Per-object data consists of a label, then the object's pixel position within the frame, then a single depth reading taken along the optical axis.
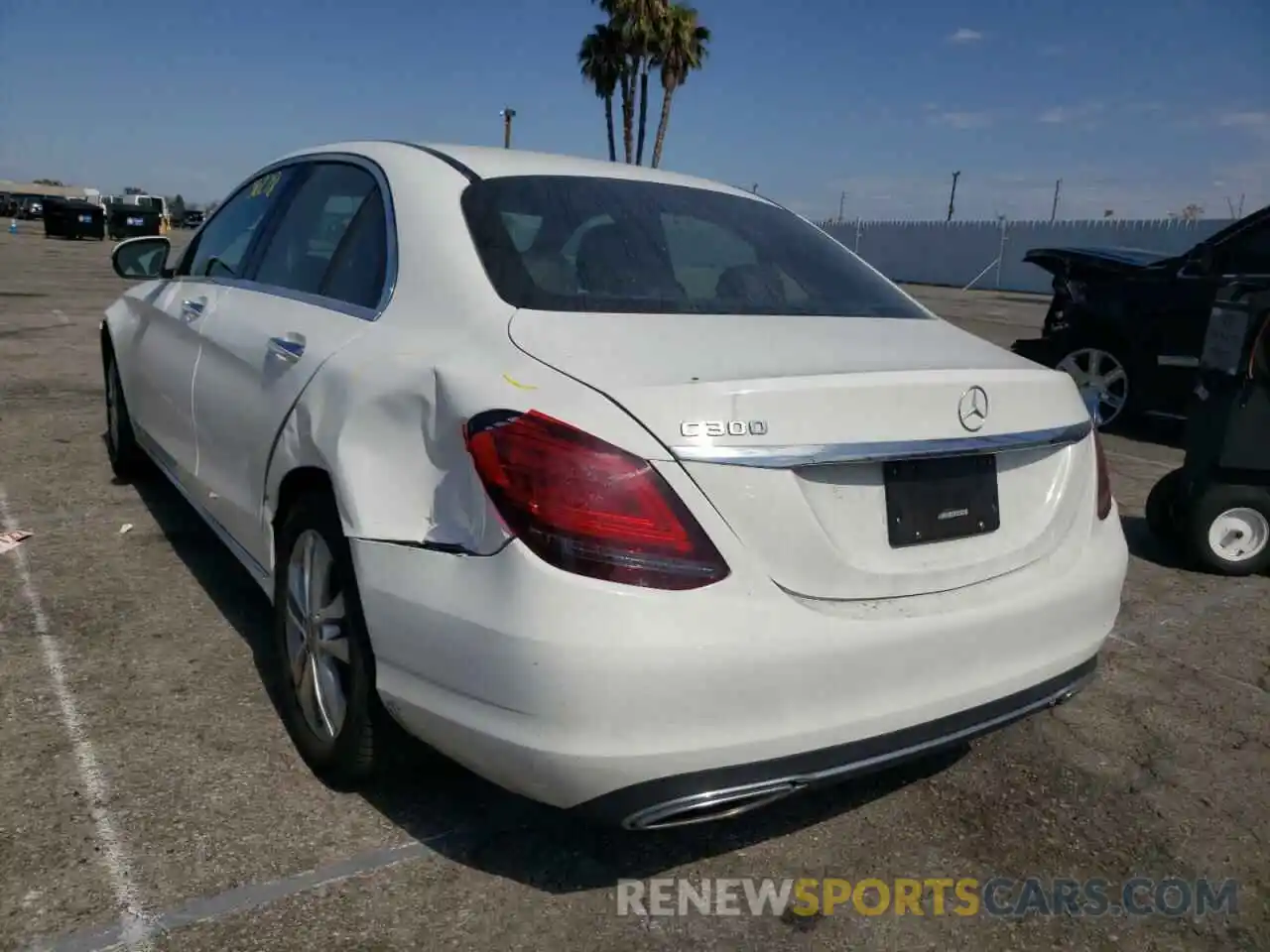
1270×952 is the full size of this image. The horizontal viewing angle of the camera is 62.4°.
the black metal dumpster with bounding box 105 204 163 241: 39.22
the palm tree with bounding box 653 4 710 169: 34.36
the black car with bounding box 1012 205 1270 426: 7.47
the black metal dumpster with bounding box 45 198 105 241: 36.50
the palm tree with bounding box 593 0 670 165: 34.03
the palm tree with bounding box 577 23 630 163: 35.31
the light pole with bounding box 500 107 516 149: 41.34
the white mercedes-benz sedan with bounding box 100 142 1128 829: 1.88
